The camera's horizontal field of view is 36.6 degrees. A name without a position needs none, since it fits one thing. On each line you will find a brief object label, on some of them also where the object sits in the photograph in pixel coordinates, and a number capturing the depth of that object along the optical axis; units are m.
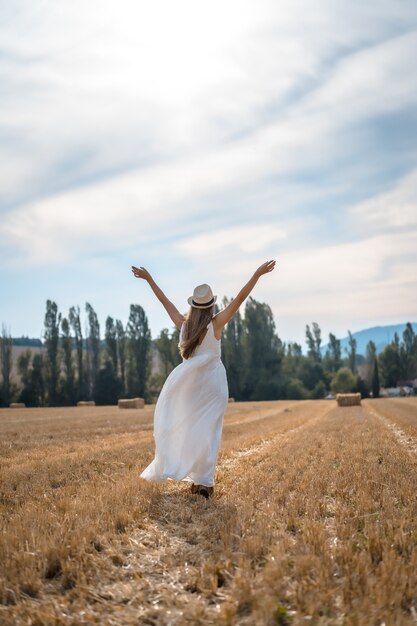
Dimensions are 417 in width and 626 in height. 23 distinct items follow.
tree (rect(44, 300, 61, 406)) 65.50
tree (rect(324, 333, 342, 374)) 95.69
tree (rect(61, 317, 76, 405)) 65.85
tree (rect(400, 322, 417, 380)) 97.12
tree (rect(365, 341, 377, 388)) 84.57
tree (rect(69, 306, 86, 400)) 67.19
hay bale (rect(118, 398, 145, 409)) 41.75
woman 6.95
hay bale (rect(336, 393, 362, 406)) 38.41
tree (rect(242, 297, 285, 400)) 71.12
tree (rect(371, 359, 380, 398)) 77.31
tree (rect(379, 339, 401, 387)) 96.25
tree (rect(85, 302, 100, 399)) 70.44
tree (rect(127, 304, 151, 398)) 69.44
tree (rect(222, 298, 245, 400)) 71.44
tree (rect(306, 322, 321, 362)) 102.28
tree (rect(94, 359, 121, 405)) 66.62
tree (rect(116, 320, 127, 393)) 71.38
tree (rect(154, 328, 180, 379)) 74.56
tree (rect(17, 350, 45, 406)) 64.38
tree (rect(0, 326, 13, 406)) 63.62
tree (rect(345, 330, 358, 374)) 98.32
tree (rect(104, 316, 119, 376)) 73.00
